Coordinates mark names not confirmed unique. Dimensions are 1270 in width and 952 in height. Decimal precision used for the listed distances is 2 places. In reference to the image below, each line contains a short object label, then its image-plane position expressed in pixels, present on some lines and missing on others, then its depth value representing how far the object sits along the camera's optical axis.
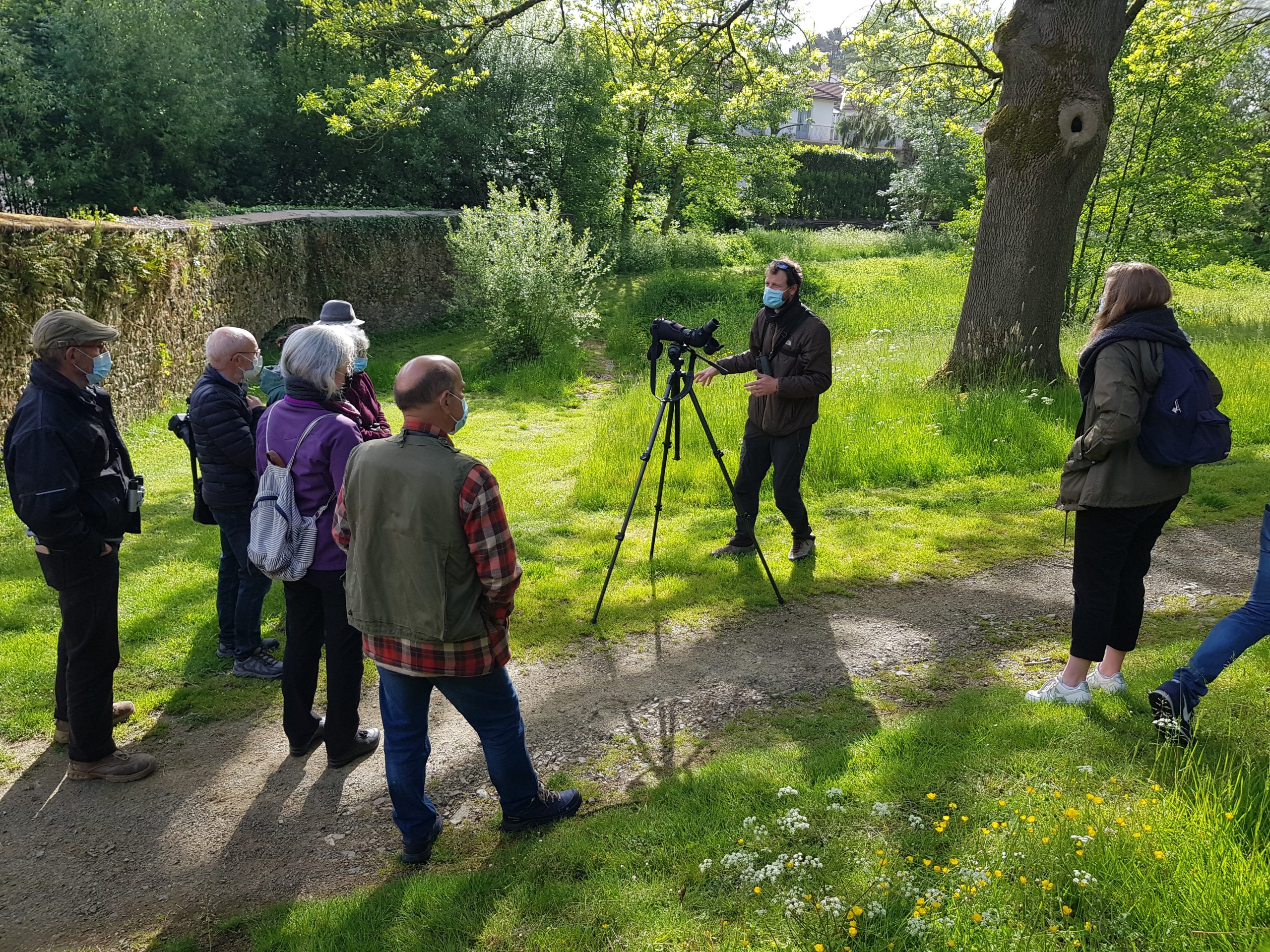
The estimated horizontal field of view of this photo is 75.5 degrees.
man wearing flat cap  3.54
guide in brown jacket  5.55
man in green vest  2.88
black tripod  5.27
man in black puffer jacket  4.49
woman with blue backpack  3.51
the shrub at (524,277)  14.31
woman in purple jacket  3.60
